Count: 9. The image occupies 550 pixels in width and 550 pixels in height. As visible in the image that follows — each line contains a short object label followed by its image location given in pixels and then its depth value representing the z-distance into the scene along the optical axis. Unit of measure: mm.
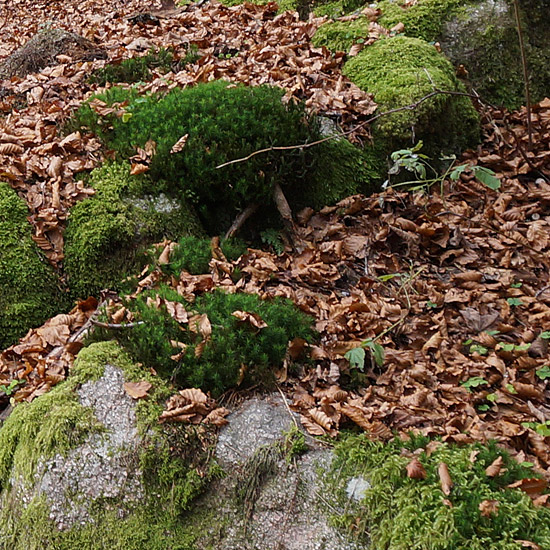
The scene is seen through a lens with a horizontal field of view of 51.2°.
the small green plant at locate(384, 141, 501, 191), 3066
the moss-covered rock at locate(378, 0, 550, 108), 6500
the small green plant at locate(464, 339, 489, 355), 3684
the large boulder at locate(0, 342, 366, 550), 2799
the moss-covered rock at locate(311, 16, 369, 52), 6418
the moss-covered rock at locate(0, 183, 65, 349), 4121
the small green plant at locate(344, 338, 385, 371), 2930
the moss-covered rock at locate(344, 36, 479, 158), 5324
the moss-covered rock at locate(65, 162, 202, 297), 4324
